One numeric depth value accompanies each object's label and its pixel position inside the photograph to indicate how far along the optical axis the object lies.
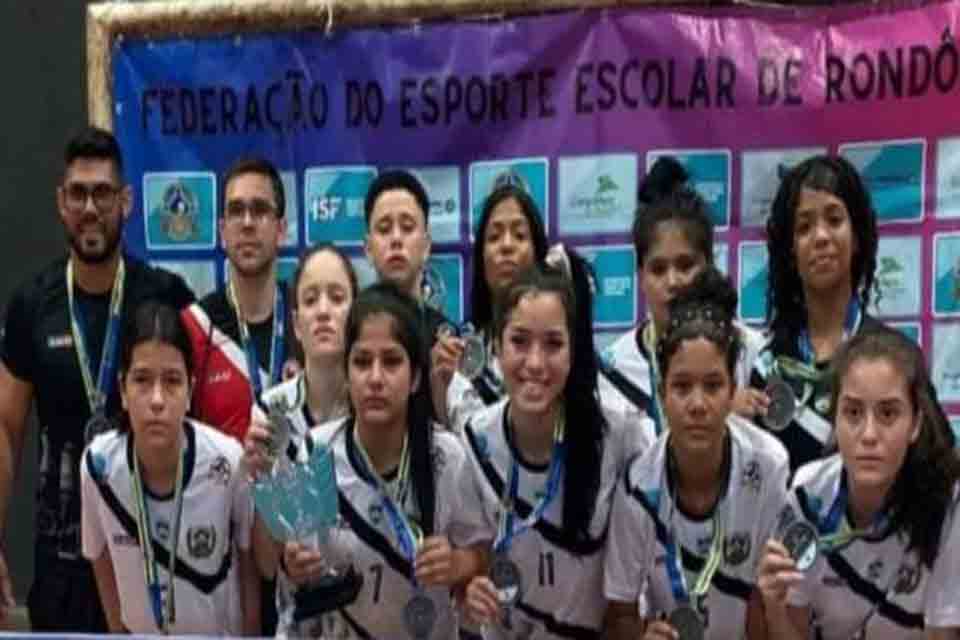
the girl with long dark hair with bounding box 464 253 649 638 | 4.20
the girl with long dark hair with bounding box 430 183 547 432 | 4.67
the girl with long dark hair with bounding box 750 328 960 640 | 3.88
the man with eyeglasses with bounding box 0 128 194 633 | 5.05
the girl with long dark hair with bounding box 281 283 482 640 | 4.20
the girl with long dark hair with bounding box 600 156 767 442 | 4.56
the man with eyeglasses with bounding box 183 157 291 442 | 4.91
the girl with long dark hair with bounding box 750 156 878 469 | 4.38
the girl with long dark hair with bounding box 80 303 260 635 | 4.34
